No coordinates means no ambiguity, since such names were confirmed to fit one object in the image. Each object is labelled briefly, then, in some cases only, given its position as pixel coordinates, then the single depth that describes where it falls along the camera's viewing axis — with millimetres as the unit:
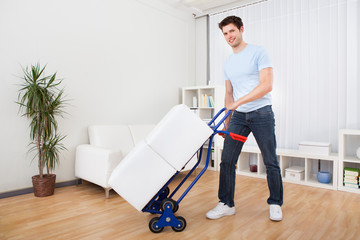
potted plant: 2676
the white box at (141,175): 1721
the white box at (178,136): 1705
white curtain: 3311
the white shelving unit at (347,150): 2934
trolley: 1832
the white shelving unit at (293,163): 3092
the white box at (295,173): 3258
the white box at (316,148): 3104
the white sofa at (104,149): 2678
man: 1971
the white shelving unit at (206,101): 4121
